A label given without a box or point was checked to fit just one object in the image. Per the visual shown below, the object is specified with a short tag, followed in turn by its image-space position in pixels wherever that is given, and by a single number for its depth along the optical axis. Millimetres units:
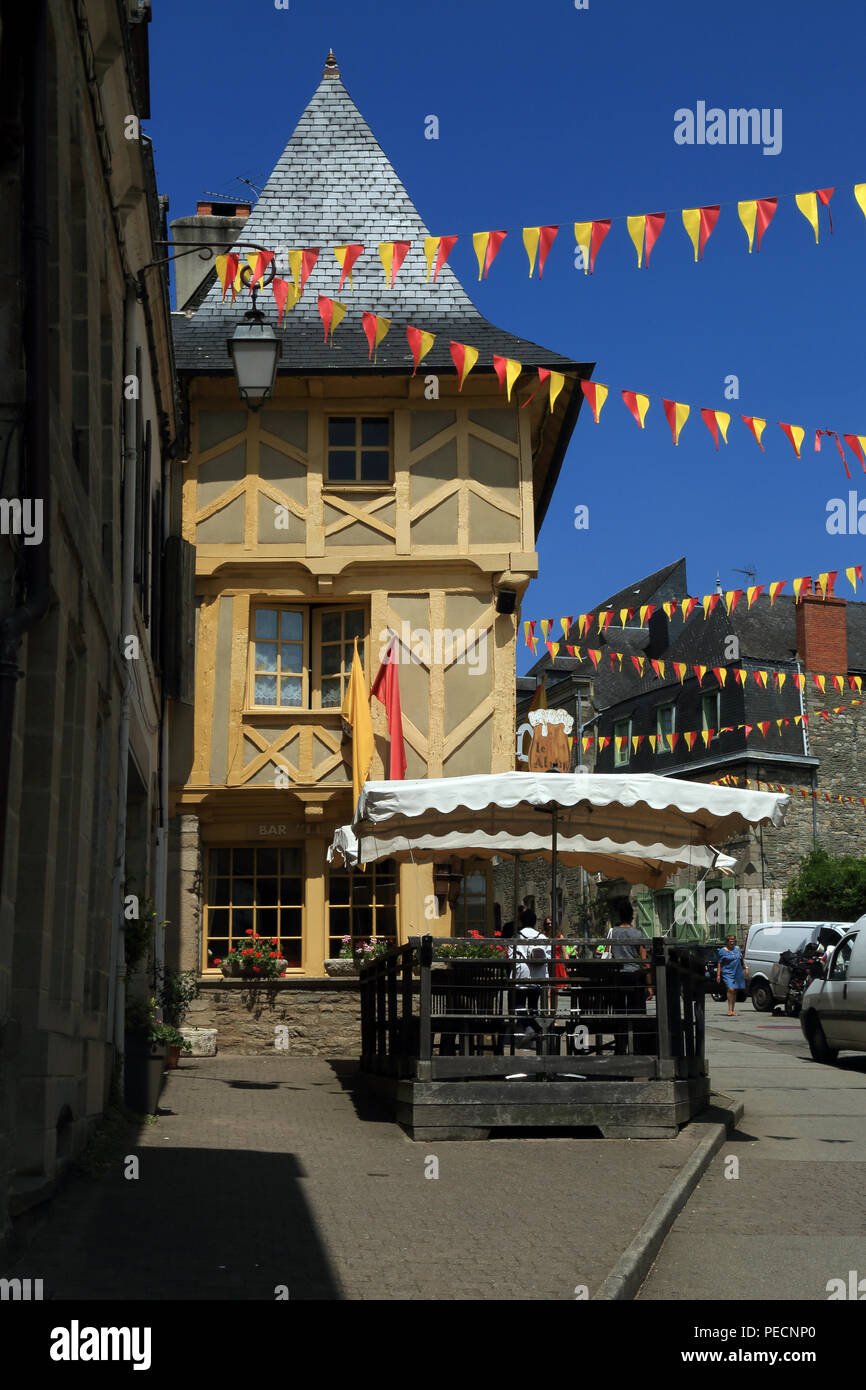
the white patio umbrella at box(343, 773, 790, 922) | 11133
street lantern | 12617
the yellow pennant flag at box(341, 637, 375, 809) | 17938
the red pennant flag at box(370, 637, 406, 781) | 18266
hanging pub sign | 39438
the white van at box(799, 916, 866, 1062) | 17062
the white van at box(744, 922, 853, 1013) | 29328
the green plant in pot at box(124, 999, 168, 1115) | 10516
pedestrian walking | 28453
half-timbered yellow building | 18656
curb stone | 5531
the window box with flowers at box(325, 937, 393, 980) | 17609
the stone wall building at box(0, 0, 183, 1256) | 6262
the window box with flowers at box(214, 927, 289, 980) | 17266
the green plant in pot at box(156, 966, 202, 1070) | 14461
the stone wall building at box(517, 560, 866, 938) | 37438
